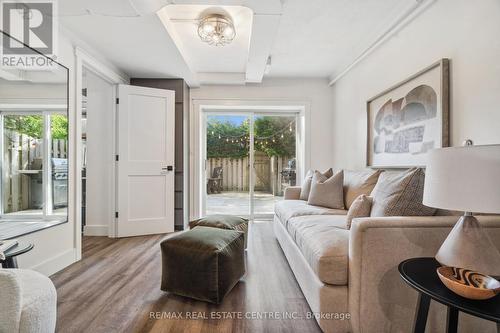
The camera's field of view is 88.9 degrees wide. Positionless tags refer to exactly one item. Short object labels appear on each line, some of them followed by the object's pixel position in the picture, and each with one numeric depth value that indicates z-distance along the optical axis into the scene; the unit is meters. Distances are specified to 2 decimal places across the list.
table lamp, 0.93
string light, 4.62
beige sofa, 1.35
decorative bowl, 0.92
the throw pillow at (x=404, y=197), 1.56
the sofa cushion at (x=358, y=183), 2.45
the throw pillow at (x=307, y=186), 3.33
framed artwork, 1.87
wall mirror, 1.95
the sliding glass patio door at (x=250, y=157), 4.61
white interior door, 3.50
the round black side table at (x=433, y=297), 0.88
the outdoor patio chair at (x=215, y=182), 4.70
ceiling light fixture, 2.42
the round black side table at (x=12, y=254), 1.35
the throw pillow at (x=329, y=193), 2.80
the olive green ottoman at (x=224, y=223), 2.48
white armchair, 0.86
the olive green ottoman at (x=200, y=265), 1.81
